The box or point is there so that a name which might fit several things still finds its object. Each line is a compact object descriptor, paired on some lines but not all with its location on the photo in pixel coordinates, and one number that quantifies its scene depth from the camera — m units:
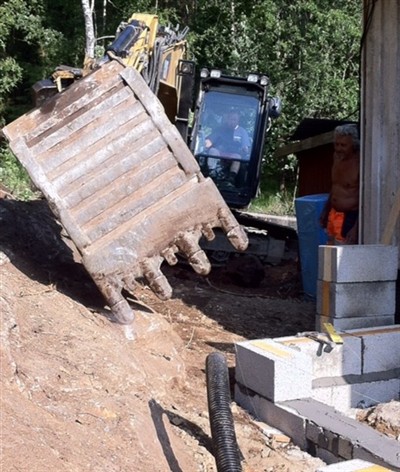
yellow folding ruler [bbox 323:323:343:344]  6.20
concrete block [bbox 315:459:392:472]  3.73
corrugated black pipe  4.29
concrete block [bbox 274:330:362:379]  6.14
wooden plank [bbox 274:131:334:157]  11.35
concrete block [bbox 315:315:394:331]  6.66
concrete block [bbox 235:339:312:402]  5.69
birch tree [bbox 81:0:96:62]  20.97
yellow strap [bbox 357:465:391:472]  3.74
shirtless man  8.52
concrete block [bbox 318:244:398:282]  6.62
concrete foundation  5.13
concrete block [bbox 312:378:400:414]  6.10
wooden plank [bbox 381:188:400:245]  7.18
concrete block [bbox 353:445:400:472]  4.74
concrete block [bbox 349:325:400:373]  6.34
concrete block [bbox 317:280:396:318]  6.66
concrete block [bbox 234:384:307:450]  5.42
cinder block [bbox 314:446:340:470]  5.14
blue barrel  9.91
